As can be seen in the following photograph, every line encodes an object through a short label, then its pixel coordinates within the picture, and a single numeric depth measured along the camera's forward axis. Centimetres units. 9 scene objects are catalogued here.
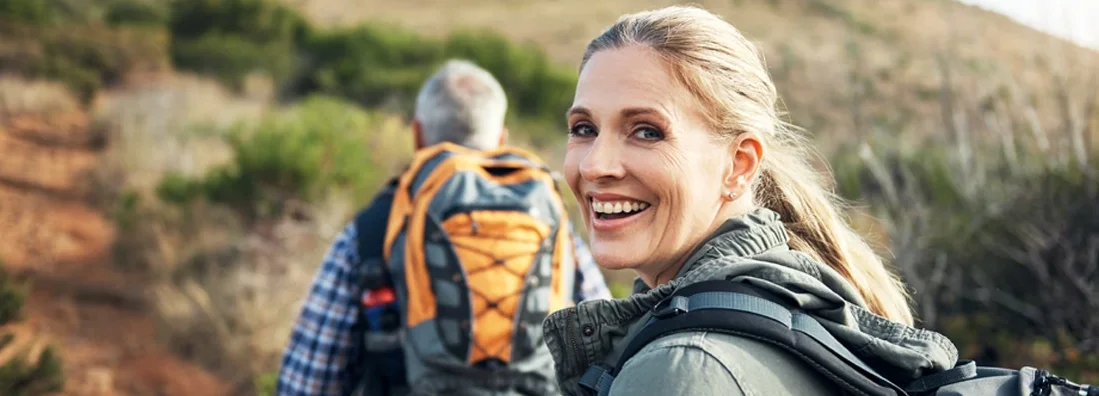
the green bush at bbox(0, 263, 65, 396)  455
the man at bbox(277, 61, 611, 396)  314
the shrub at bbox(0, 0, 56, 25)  1709
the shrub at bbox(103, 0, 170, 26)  2055
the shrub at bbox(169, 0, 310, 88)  1878
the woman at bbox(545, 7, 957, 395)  141
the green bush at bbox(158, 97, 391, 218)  896
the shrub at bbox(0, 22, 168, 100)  1580
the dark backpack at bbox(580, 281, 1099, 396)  120
